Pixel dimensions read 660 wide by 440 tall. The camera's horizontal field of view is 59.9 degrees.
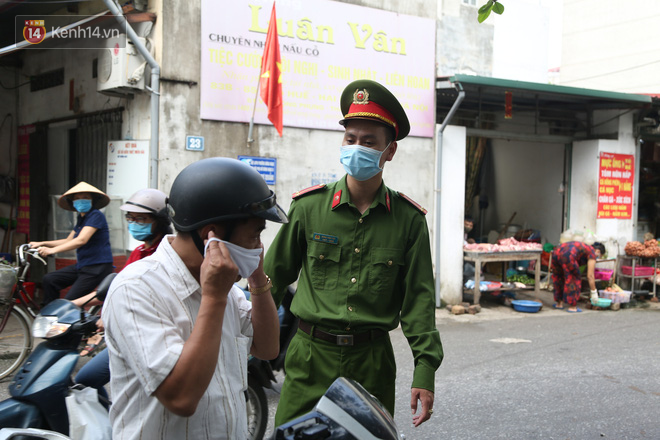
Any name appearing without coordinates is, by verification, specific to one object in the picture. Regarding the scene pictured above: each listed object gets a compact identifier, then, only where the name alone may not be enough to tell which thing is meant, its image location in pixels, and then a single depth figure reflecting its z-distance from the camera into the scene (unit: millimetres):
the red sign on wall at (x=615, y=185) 11148
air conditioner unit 7352
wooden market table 9578
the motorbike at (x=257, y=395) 3896
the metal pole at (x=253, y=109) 7729
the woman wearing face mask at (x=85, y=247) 5609
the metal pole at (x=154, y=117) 7387
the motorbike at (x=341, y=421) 1418
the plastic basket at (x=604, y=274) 10625
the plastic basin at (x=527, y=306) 9727
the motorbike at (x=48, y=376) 2701
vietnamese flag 7617
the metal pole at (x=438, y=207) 9445
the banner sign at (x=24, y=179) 10109
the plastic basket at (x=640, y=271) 10758
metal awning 9383
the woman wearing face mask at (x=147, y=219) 4031
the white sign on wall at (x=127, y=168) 7605
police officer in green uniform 2484
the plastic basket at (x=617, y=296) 10273
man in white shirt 1391
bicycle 5367
